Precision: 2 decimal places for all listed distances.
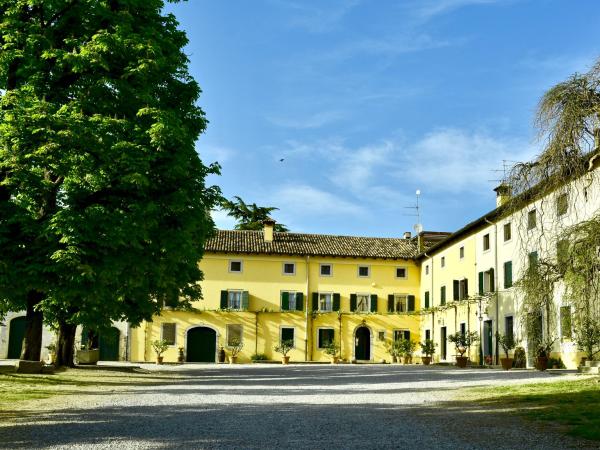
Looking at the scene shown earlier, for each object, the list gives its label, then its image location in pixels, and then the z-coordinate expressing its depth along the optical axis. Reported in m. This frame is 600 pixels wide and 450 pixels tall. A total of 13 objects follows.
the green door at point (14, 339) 40.88
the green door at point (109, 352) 43.26
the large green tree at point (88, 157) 15.15
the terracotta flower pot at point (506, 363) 28.75
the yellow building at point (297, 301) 45.69
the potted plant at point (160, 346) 42.22
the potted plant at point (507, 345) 28.79
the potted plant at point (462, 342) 33.31
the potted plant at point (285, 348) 43.27
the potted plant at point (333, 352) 45.38
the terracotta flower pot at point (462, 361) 33.16
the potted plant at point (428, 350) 39.72
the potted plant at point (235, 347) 44.51
